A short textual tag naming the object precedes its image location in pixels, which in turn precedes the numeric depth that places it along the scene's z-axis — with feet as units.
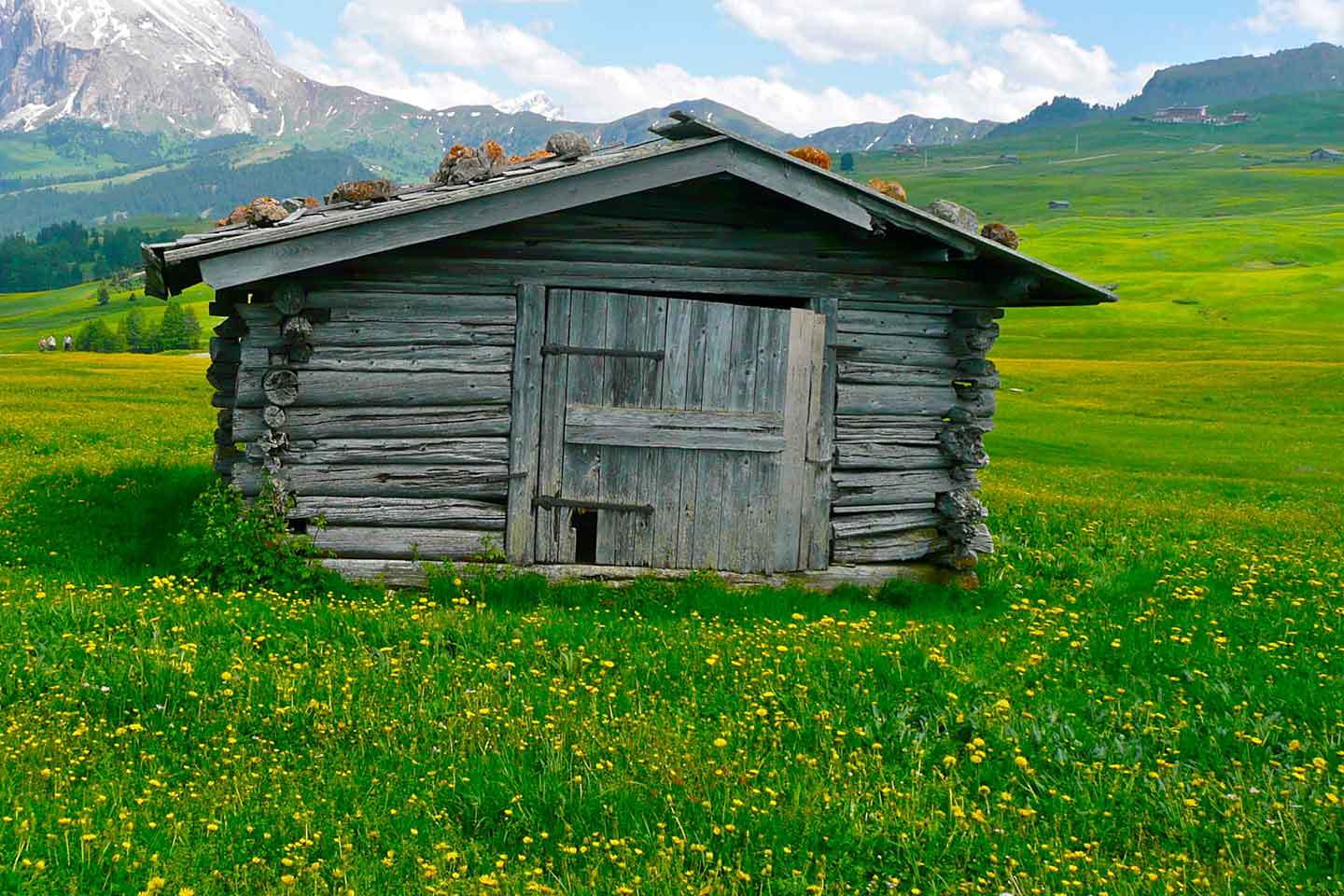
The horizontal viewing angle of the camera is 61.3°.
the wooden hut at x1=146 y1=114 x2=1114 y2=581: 33.50
